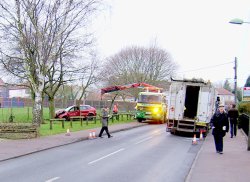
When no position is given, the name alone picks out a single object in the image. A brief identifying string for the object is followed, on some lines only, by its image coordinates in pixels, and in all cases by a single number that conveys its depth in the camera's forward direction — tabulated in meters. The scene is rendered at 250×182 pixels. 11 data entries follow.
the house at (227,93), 119.85
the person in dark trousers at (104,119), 21.92
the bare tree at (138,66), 61.53
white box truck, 23.42
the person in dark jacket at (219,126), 14.72
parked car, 39.00
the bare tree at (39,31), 22.88
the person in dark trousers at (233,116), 22.12
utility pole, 47.28
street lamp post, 18.29
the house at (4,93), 78.04
